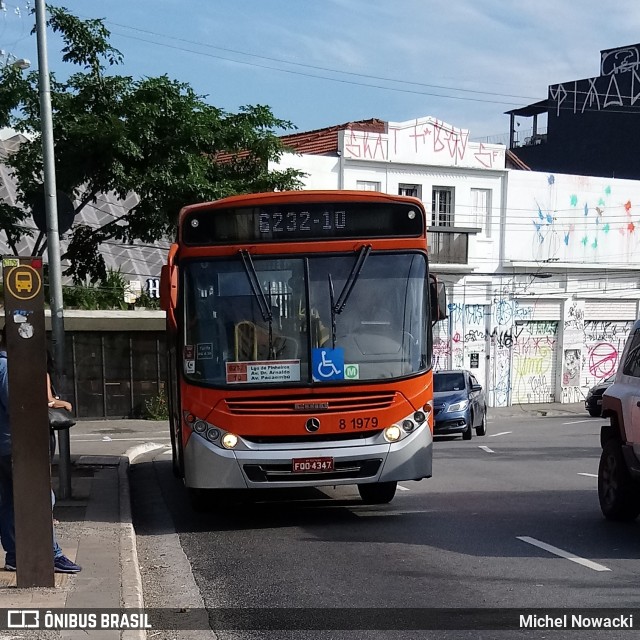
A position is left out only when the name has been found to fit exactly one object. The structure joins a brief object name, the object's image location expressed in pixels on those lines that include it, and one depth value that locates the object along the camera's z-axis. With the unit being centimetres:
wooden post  661
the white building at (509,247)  3412
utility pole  1127
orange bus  944
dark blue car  2202
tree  1958
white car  910
